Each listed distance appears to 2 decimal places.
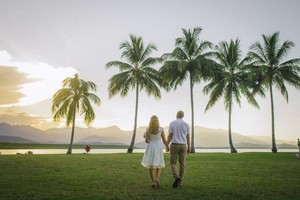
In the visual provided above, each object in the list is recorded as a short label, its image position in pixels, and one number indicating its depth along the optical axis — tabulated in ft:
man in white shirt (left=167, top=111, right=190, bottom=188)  33.96
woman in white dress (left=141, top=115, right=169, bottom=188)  32.50
